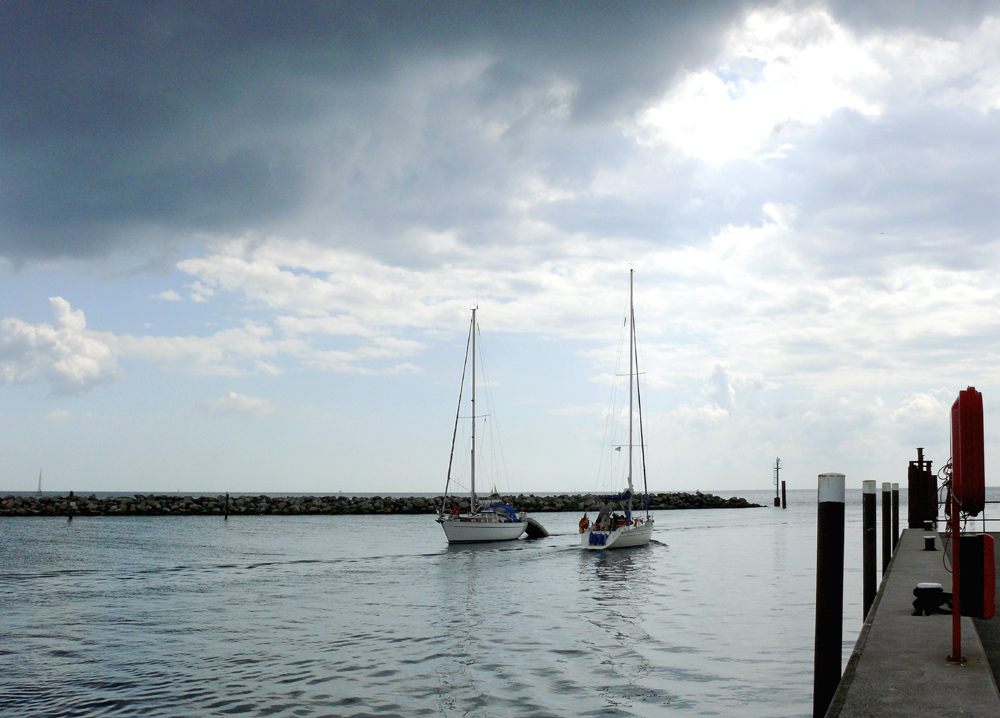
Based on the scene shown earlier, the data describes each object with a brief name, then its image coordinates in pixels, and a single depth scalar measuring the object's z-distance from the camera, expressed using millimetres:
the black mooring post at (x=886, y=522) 22922
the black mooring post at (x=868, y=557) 18047
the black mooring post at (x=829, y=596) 8375
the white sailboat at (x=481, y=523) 48344
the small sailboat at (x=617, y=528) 43219
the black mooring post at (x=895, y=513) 27369
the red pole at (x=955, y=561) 7301
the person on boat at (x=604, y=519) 43688
